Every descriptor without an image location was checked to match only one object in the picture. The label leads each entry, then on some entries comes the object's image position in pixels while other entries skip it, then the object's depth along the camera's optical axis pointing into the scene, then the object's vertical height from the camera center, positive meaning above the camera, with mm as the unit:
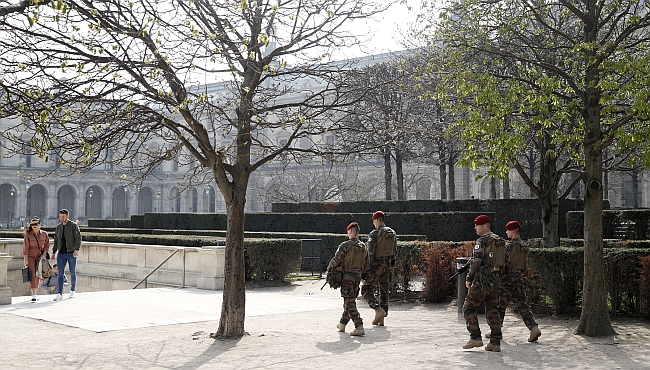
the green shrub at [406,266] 14234 -854
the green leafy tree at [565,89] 10094 +1930
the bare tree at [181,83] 8664 +1801
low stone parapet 16328 -1051
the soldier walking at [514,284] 9586 -827
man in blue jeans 14188 -372
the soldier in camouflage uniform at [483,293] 8797 -868
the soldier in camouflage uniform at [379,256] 10727 -495
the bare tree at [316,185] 50250 +2727
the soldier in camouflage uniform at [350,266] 10078 -603
